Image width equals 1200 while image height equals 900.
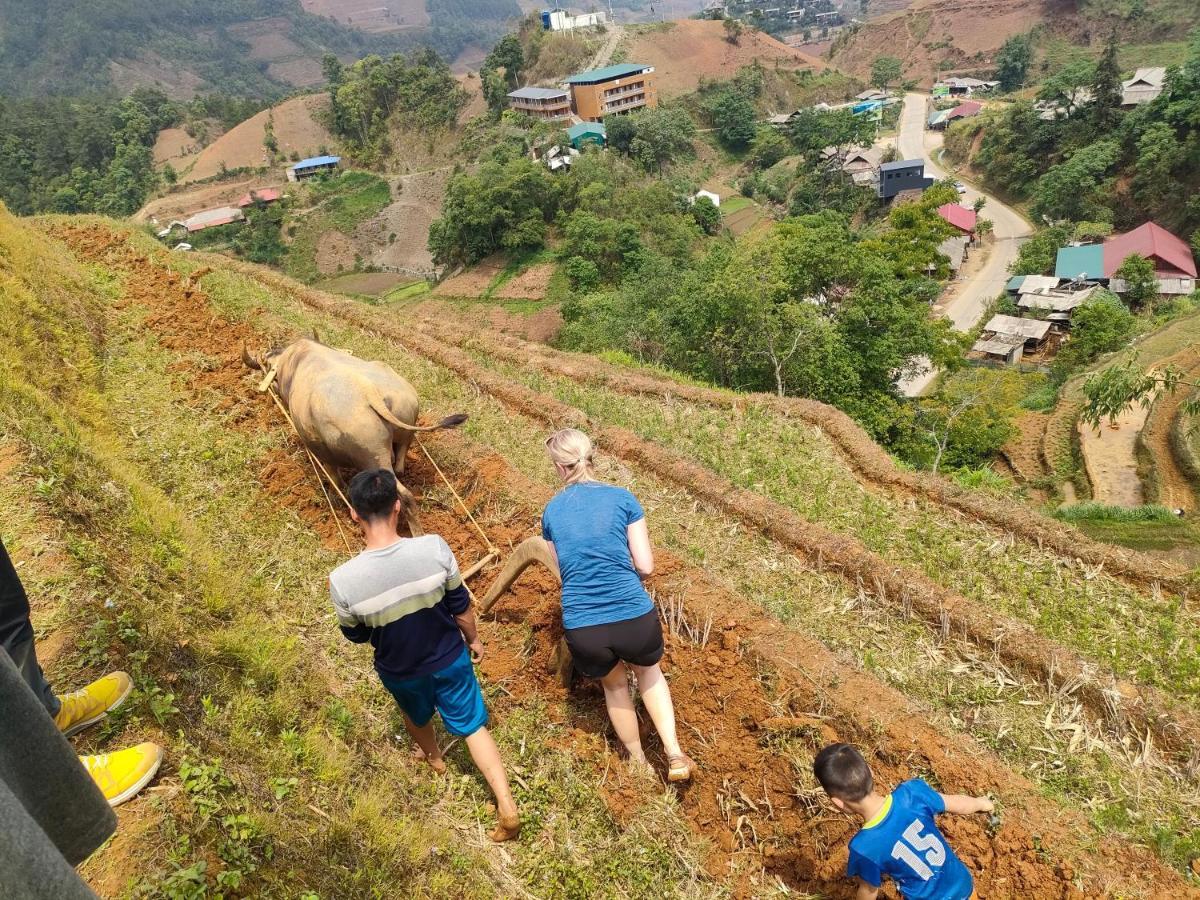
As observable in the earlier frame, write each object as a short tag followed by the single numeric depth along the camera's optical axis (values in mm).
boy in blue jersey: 2859
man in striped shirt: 3160
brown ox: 5992
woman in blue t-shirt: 3568
